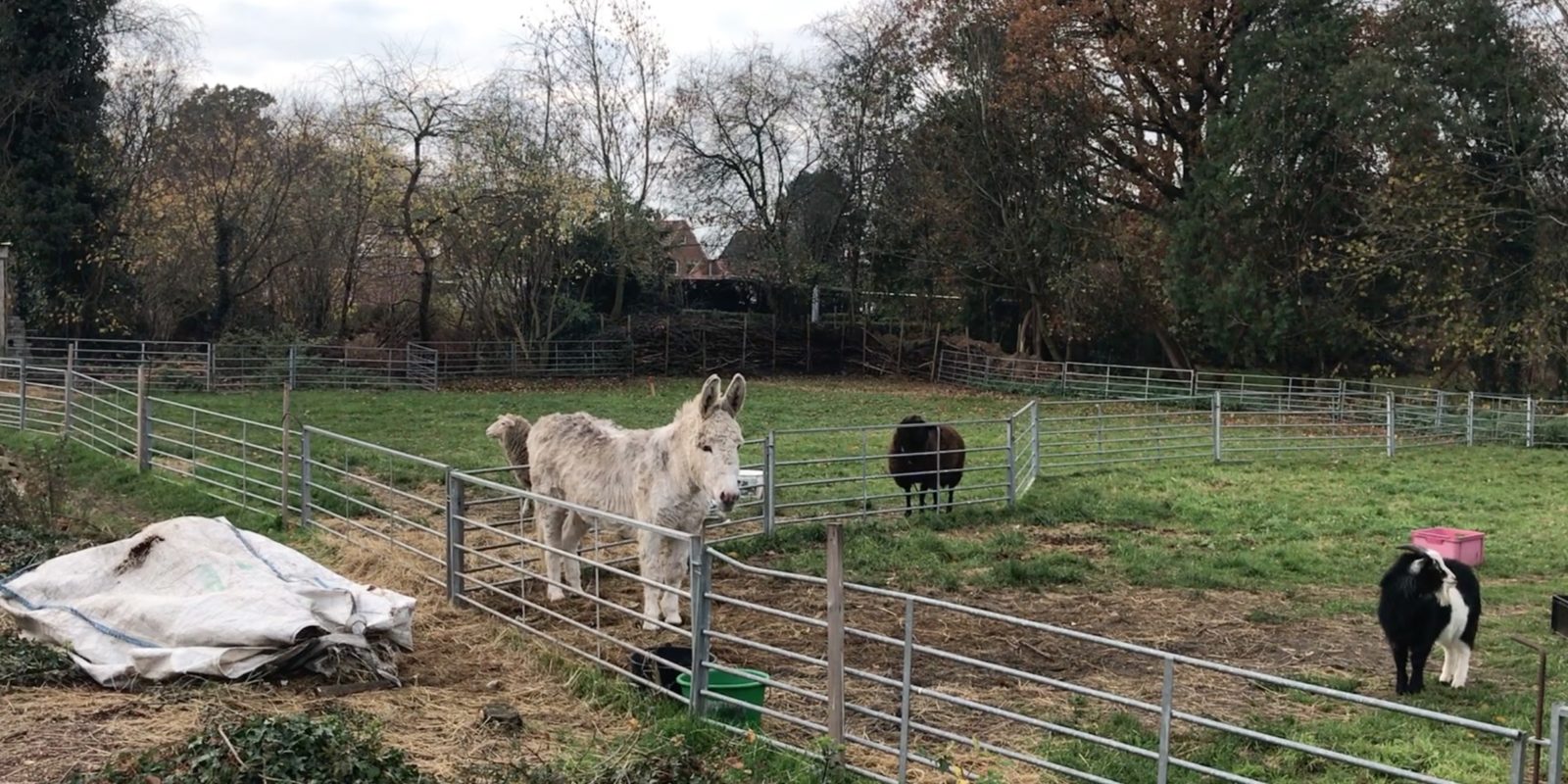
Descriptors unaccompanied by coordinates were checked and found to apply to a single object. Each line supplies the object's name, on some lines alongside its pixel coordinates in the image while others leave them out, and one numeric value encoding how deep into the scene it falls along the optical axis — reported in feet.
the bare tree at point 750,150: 107.76
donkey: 22.31
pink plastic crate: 29.84
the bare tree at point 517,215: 89.86
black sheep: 37.88
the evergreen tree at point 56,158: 75.10
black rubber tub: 17.28
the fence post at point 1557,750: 9.02
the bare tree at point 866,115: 105.19
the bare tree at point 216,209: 82.94
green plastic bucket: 16.01
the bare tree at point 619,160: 98.89
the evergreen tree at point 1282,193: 77.71
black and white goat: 19.72
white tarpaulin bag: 17.40
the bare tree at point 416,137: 87.45
